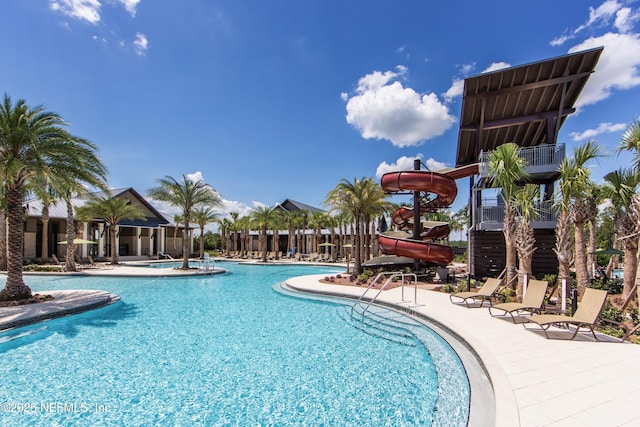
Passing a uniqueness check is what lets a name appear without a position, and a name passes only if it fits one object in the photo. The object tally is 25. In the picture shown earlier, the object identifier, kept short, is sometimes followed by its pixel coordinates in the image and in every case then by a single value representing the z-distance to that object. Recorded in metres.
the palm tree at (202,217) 31.33
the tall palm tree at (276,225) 33.41
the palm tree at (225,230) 40.16
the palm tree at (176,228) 38.87
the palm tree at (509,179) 9.96
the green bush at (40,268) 20.42
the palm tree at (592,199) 9.71
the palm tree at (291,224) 37.34
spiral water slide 14.34
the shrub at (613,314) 7.11
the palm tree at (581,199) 8.75
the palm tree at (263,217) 32.53
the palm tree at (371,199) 17.48
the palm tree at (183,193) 22.66
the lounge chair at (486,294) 9.33
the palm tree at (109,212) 27.38
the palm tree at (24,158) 9.62
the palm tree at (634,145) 7.52
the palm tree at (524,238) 9.48
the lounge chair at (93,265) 24.15
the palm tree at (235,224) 38.59
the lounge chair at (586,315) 6.01
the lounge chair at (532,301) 7.44
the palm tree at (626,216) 8.45
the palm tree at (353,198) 17.52
